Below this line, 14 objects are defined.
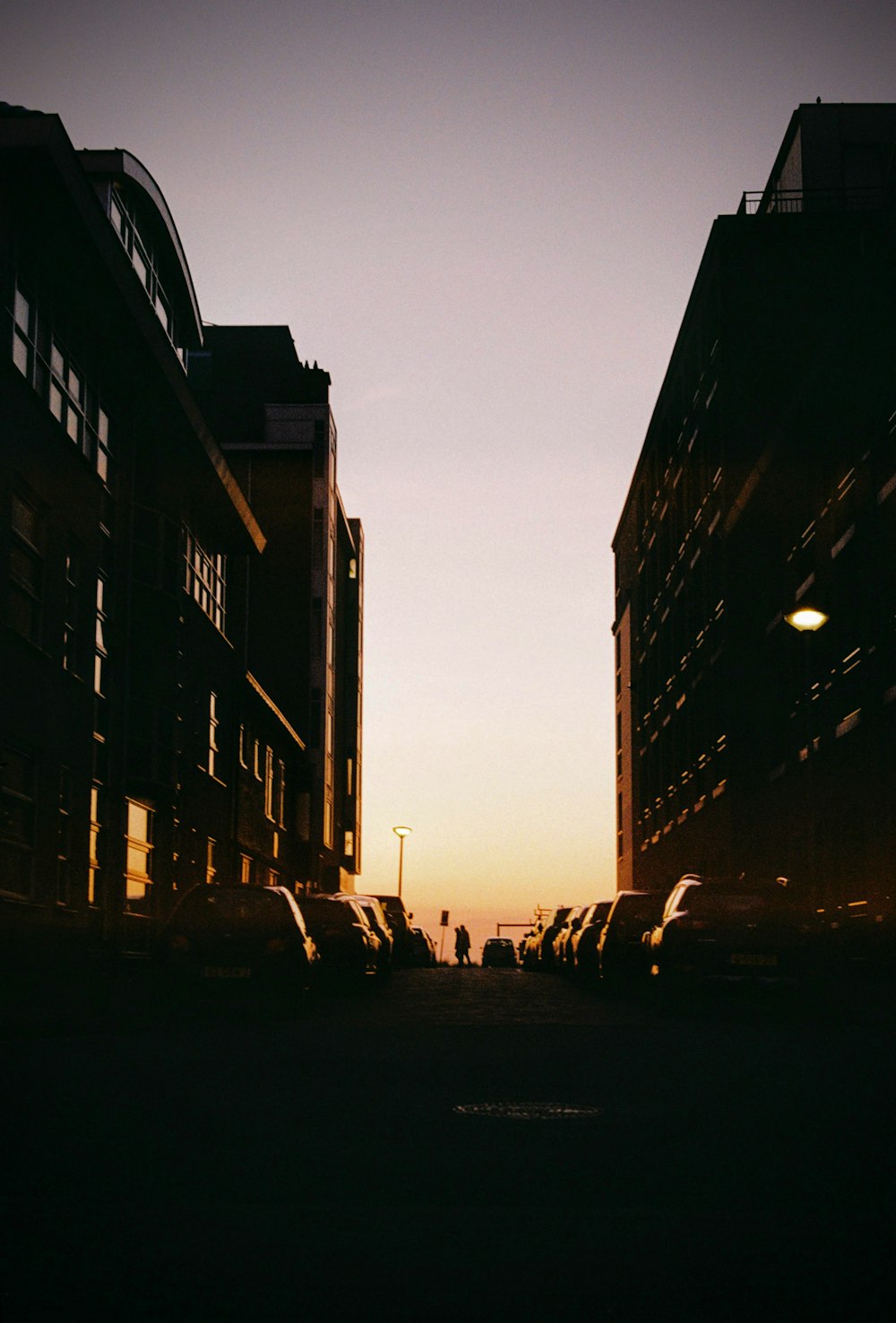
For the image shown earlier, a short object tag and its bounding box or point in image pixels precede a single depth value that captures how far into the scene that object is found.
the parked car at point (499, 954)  77.81
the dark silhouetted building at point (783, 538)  32.16
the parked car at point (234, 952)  18.42
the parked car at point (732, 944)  18.05
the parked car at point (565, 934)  32.78
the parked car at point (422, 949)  46.49
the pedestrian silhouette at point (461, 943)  66.38
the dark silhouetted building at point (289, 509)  70.19
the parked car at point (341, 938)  24.02
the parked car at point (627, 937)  24.05
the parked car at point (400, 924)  39.97
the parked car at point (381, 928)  28.19
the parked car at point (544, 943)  40.75
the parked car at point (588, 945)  27.72
